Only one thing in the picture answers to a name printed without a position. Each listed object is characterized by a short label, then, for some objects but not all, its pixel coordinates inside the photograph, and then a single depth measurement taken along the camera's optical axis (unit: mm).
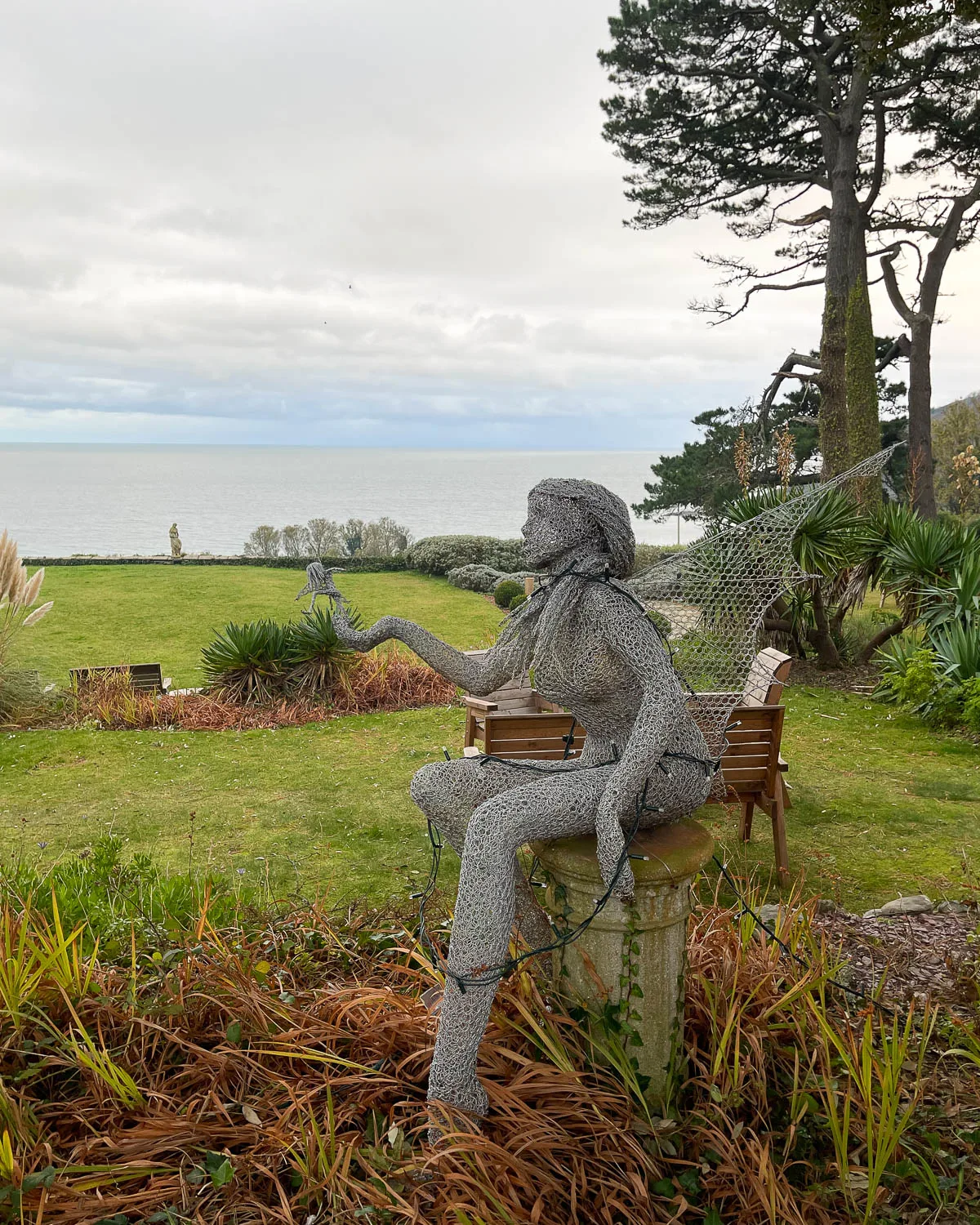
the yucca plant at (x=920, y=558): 8289
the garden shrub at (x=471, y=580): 17594
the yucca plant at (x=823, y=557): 8469
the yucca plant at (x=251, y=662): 8602
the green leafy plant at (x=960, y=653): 7223
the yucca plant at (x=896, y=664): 7769
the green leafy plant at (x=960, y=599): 7742
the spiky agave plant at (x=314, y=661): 8719
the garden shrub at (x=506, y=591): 15234
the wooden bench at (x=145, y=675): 8812
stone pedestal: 2387
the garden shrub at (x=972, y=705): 6762
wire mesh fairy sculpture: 2238
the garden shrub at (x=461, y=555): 19338
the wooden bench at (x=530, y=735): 4719
